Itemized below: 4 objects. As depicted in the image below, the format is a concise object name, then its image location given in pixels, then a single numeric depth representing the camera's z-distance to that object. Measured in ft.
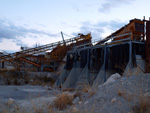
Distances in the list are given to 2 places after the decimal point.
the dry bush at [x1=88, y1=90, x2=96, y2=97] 24.04
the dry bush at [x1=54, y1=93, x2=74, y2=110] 22.13
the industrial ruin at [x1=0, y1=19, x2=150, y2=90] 48.70
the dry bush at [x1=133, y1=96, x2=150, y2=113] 16.60
